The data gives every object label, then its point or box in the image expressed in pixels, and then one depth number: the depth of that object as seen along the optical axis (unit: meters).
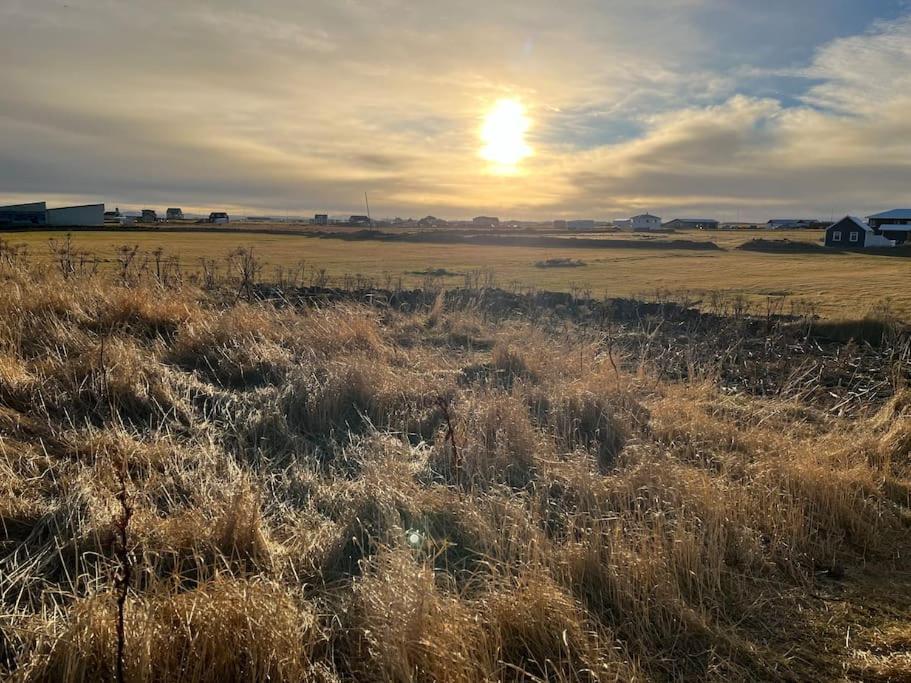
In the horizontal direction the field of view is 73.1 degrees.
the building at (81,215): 98.19
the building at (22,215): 89.23
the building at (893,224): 88.21
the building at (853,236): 73.84
